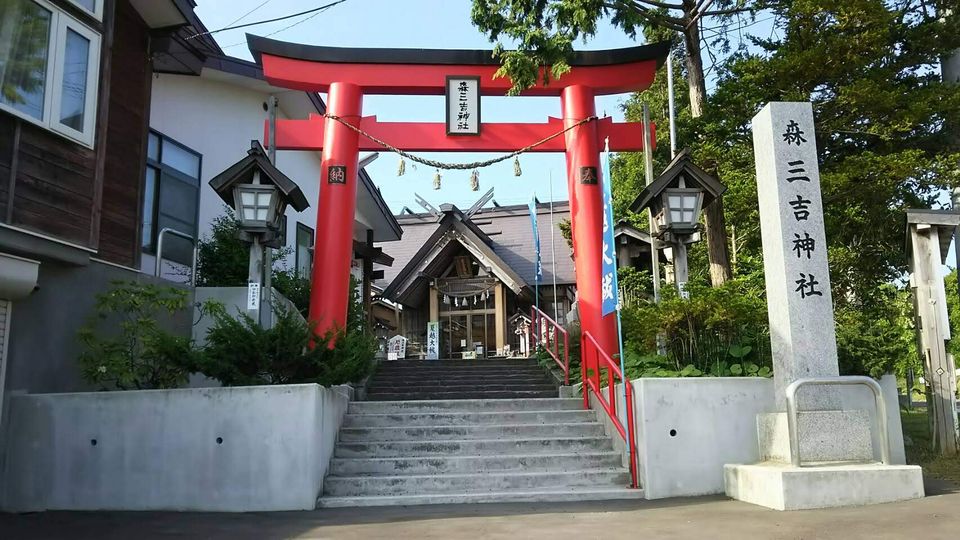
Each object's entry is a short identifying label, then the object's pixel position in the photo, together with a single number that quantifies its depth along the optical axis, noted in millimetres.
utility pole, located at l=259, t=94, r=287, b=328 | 8992
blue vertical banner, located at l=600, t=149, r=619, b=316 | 8141
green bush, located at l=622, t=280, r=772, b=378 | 8492
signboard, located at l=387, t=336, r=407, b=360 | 21641
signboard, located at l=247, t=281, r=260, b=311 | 8414
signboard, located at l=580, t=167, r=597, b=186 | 11281
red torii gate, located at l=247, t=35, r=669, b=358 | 11000
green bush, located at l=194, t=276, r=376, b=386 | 7496
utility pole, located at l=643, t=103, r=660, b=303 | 10102
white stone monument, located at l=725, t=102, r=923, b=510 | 6098
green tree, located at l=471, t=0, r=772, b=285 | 10898
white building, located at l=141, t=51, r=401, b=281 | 11938
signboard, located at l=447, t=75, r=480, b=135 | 11562
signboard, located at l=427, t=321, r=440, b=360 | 21703
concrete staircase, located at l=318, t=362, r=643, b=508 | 7219
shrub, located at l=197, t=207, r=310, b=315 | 11789
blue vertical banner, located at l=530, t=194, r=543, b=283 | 18078
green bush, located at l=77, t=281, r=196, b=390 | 7641
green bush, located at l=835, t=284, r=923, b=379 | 8466
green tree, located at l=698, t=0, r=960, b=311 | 10992
